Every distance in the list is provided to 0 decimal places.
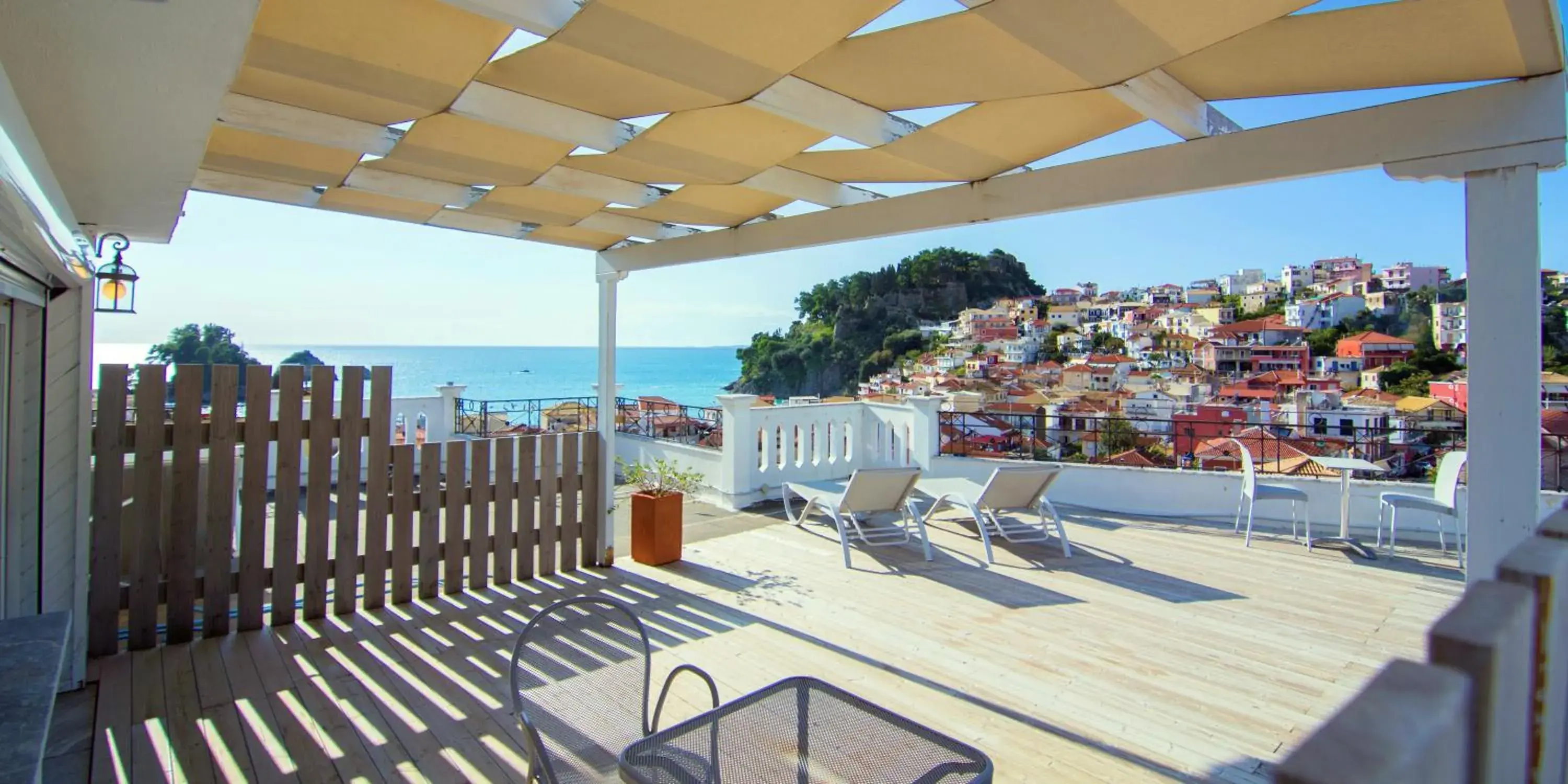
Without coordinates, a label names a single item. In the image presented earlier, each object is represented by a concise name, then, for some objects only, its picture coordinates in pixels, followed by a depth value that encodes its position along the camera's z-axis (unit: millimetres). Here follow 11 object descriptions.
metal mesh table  1765
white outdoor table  5684
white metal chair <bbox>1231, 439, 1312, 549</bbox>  5910
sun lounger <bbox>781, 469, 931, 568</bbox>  5793
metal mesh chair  1962
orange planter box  5473
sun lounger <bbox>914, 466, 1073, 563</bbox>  5773
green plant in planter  5598
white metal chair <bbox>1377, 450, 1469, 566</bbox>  5293
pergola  1917
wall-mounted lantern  3832
